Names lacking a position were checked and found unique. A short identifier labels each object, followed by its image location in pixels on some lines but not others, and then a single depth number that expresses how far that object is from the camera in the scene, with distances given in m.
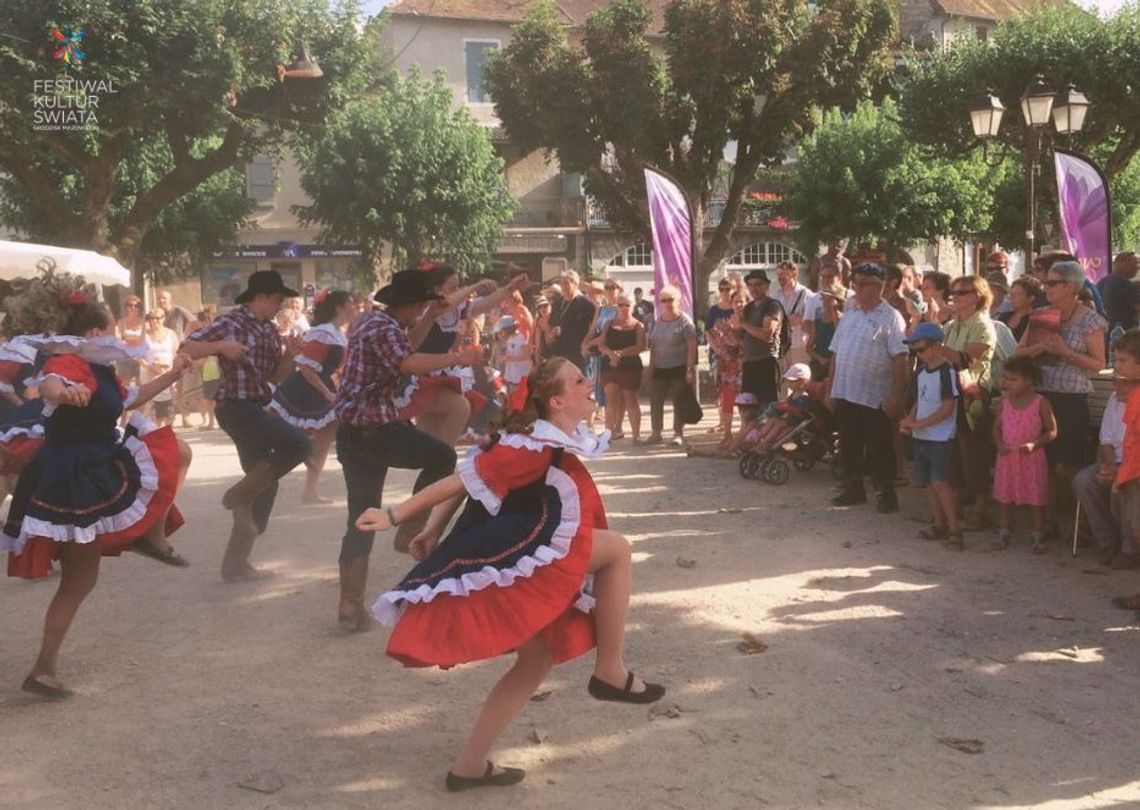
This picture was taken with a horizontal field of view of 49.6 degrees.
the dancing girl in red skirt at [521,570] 3.79
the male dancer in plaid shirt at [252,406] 6.86
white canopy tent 13.37
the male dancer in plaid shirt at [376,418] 5.94
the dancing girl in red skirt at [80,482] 5.05
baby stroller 10.29
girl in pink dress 7.67
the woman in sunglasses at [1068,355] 7.62
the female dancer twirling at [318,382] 8.98
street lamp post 12.97
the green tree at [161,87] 18.11
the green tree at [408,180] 35.06
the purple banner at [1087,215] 11.84
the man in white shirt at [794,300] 12.23
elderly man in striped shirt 8.89
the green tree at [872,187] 34.84
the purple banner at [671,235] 13.48
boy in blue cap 7.91
